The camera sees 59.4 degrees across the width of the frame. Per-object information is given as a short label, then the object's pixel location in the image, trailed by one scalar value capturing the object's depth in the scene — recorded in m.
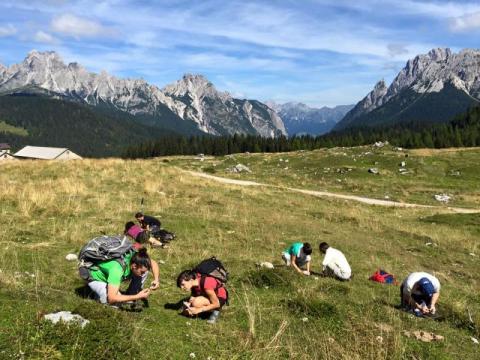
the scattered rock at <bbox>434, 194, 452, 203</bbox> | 48.16
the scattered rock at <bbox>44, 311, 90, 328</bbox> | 6.57
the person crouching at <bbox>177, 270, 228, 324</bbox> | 8.94
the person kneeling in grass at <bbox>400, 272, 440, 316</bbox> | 11.66
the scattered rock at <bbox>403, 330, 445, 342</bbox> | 9.38
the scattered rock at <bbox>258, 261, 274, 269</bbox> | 14.40
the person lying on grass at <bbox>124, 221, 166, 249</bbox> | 14.95
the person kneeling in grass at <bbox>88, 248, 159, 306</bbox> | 8.84
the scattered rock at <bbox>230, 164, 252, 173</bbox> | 68.31
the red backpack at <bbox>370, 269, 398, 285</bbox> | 14.99
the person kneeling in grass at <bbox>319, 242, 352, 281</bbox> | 14.55
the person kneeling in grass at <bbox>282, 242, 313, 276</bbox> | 14.88
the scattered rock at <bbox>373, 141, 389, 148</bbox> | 90.38
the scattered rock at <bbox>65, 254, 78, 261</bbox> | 12.42
